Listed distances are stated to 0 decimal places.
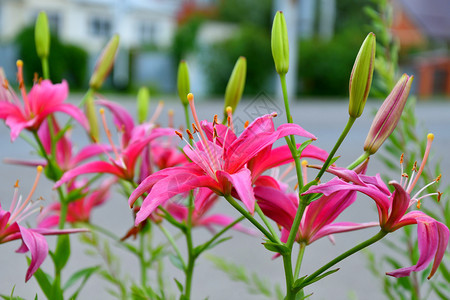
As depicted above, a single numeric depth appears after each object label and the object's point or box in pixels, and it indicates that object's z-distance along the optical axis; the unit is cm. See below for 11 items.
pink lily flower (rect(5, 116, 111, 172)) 49
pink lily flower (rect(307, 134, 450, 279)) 30
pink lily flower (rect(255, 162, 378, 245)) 33
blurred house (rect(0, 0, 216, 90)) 1001
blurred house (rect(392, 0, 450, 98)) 1113
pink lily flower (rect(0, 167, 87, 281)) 33
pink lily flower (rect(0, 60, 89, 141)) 45
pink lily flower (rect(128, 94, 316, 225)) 30
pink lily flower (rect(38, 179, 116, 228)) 55
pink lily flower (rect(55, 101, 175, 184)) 40
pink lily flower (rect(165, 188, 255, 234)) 34
